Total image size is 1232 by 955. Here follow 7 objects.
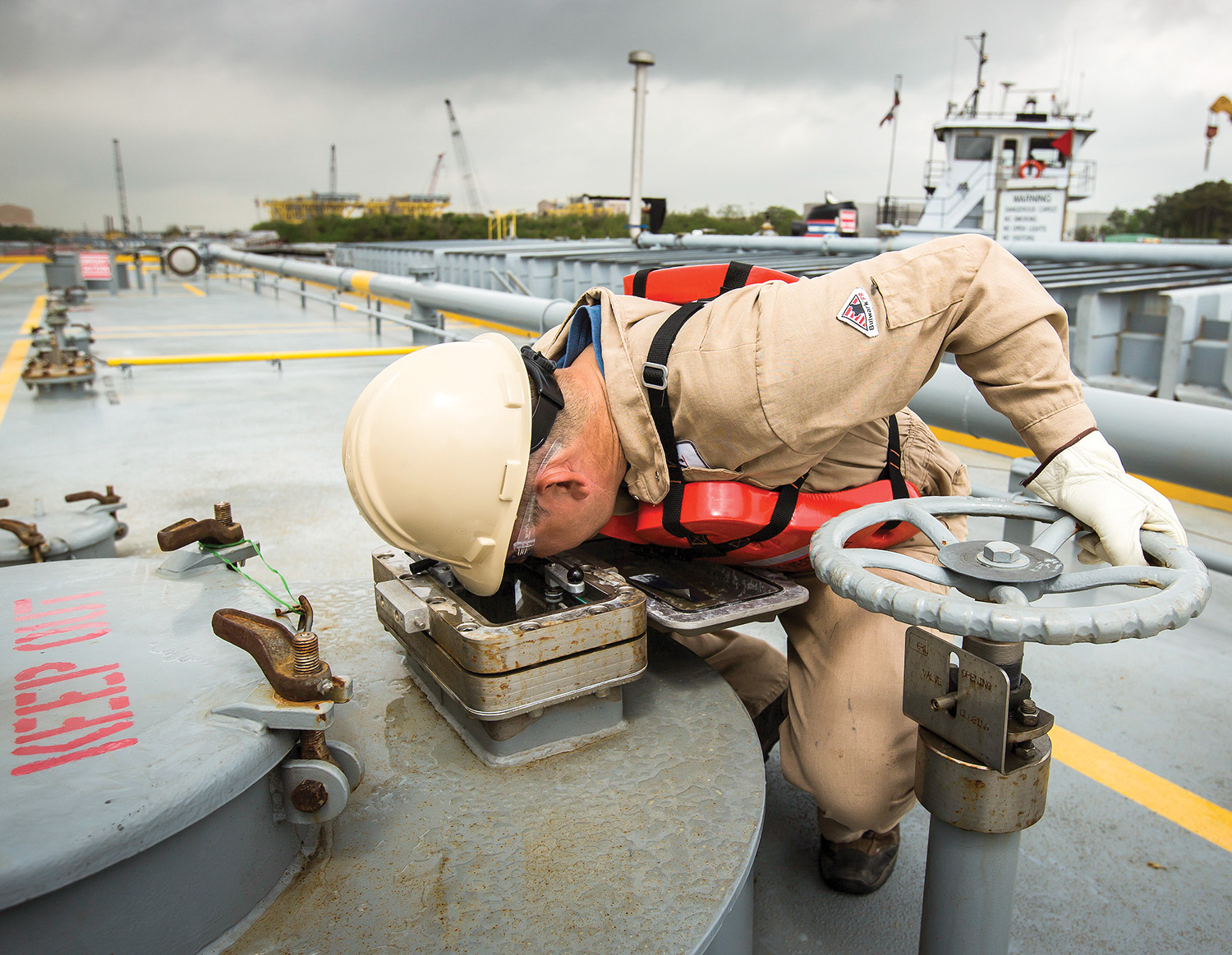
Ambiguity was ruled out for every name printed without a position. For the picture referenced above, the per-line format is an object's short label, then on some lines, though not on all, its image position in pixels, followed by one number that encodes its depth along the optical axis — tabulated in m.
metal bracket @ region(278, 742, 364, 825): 1.11
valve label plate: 1.09
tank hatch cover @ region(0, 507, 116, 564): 2.20
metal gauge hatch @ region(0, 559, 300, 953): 0.87
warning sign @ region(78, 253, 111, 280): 11.39
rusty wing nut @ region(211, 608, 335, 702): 1.09
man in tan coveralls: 1.40
